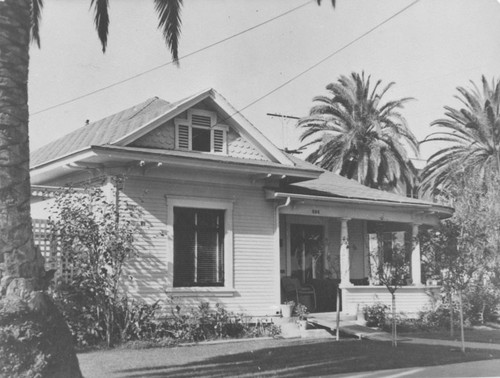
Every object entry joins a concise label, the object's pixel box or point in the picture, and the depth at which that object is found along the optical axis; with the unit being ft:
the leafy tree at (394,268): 42.88
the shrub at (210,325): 43.29
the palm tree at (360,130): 93.97
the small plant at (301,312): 48.64
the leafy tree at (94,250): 39.86
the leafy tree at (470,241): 41.83
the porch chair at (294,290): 53.21
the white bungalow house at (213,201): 43.91
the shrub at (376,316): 52.65
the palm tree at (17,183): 20.93
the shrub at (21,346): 20.21
